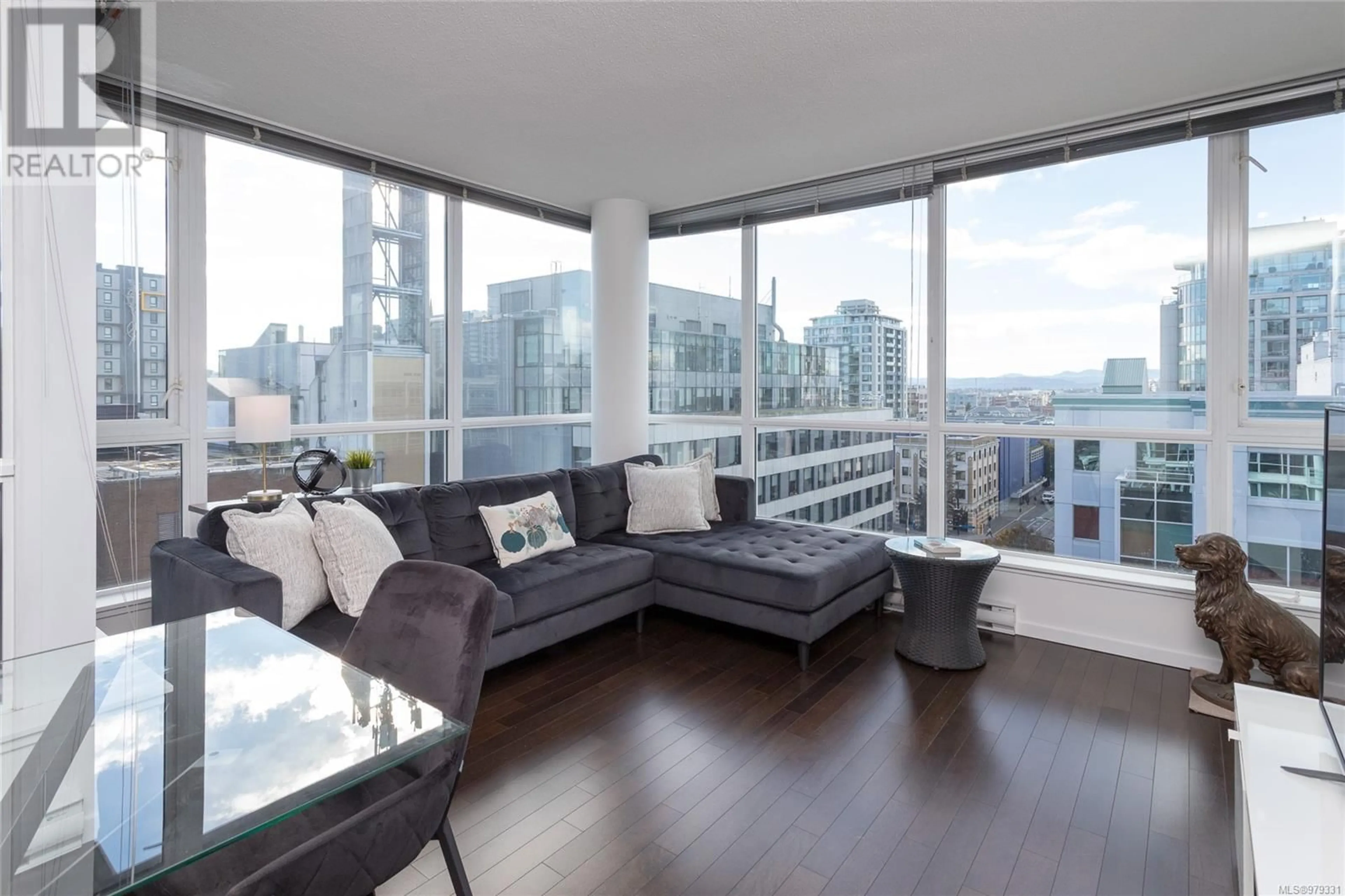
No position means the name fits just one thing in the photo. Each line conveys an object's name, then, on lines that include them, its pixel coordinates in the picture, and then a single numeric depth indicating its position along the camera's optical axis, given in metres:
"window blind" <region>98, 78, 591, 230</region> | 2.62
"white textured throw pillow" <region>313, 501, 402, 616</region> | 2.61
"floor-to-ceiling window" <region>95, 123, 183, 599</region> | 2.82
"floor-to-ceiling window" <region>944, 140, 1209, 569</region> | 3.31
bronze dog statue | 2.56
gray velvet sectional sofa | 2.81
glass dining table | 0.96
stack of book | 3.24
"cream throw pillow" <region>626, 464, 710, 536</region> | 4.12
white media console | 1.14
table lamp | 2.92
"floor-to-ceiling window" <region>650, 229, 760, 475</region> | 4.91
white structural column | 4.81
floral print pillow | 3.40
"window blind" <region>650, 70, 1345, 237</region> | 2.91
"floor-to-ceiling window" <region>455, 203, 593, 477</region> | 4.45
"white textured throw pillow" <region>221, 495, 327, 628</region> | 2.46
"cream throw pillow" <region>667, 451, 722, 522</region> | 4.39
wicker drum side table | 3.13
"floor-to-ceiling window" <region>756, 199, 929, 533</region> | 4.10
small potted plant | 3.38
